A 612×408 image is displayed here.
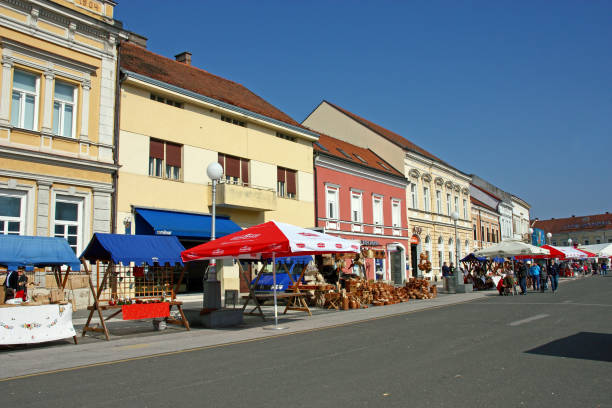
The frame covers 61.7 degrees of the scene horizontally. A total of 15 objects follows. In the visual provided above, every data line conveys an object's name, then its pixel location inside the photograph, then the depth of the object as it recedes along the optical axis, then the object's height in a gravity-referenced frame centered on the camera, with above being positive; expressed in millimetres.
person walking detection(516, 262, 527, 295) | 24689 -487
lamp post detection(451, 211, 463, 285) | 27547 -145
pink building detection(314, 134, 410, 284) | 31422 +4637
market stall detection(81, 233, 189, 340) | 11586 +155
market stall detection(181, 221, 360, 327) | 12422 +699
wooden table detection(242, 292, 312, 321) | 15109 -1052
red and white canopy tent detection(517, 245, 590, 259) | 32031 +819
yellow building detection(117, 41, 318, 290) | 20656 +5531
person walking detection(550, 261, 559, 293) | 26234 -650
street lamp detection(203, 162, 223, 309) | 13984 -475
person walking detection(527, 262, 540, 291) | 27059 -388
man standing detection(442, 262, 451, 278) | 33738 -227
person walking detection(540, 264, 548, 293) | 26853 -810
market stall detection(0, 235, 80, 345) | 10180 -619
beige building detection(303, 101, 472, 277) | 41219 +7573
